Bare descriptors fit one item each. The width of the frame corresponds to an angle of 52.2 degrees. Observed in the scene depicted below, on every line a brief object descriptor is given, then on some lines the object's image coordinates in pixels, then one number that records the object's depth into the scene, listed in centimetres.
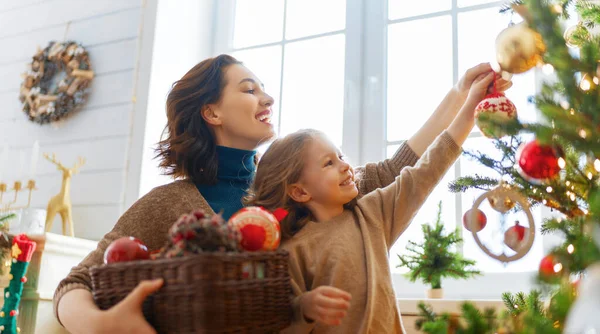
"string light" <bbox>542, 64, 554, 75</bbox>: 99
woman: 141
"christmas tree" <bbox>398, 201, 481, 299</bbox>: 183
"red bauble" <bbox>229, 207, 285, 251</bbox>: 106
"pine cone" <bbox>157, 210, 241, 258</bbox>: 92
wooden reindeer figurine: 241
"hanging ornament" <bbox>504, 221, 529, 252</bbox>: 101
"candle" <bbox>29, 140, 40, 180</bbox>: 251
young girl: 119
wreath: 271
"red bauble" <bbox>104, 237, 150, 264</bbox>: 102
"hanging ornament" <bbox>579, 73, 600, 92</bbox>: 85
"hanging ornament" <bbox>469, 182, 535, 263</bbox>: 100
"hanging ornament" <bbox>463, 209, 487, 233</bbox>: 104
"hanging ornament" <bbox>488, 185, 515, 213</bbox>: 101
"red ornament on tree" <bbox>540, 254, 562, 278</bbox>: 67
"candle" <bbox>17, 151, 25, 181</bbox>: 273
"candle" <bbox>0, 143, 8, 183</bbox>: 281
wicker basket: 90
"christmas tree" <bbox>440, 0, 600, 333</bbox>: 66
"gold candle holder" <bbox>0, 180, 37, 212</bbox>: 253
